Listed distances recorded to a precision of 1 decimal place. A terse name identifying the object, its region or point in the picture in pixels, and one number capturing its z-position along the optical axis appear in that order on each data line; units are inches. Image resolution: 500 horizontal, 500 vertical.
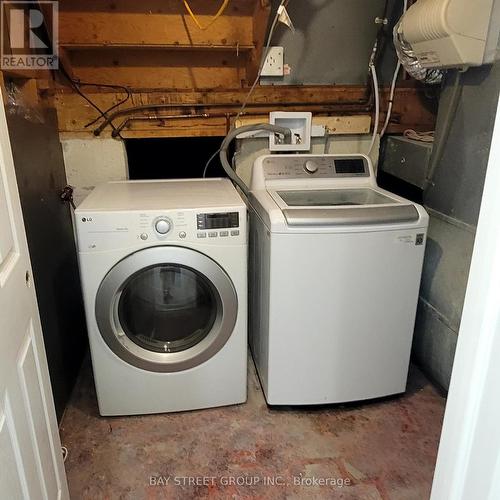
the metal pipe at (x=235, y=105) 84.8
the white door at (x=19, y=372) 34.2
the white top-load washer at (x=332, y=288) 64.1
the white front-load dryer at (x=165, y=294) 63.4
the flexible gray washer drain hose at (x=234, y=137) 82.2
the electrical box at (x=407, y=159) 81.7
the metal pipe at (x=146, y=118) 85.6
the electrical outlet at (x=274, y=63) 85.7
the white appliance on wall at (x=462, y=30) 60.9
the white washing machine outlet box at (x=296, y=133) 89.4
